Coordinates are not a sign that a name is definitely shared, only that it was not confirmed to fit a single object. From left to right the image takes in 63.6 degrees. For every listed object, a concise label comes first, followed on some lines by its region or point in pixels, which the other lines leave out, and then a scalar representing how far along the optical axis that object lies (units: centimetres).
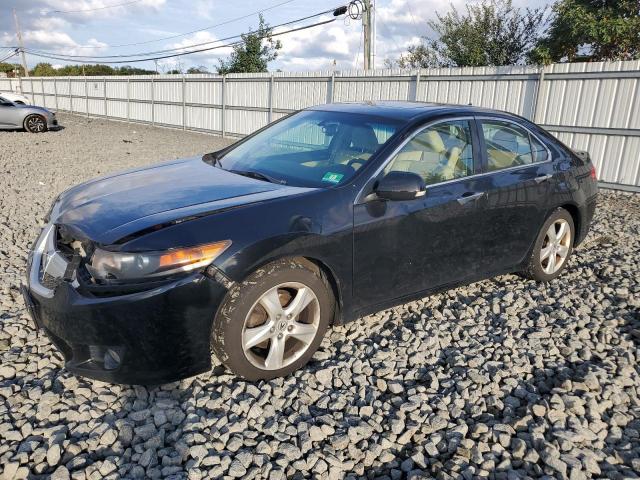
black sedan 255
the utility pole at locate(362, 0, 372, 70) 1967
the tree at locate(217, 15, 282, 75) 2812
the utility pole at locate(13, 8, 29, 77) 5669
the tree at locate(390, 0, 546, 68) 2305
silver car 1780
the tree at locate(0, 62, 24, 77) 7602
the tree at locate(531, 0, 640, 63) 1611
